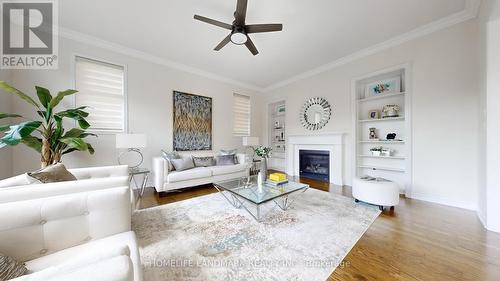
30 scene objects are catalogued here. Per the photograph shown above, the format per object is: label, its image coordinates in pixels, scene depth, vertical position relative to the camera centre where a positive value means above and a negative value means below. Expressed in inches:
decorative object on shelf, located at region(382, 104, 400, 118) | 130.3 +23.1
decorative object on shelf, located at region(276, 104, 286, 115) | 223.6 +40.8
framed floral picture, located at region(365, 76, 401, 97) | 133.0 +43.7
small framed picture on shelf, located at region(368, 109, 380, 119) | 141.0 +21.8
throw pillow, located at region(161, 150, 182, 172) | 135.3 -13.8
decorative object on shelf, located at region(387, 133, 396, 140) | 131.8 +3.4
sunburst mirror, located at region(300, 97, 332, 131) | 169.8 +27.9
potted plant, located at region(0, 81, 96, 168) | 93.4 +1.4
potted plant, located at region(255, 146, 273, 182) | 109.9 -11.6
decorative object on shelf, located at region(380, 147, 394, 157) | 133.4 -9.2
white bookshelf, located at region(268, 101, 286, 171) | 225.8 +8.0
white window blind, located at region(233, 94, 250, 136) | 211.5 +31.9
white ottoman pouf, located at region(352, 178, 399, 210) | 95.3 -29.6
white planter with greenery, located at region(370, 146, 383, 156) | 137.3 -8.6
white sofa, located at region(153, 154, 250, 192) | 125.4 -28.8
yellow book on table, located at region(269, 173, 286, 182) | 105.4 -23.1
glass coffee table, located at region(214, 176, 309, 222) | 84.9 -28.0
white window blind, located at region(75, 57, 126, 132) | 125.3 +35.7
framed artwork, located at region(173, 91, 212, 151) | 164.2 +18.0
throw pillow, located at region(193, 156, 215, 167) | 155.5 -19.9
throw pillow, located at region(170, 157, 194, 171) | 138.0 -19.6
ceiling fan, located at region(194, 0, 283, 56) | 81.9 +58.0
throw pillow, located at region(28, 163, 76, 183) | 56.1 -12.1
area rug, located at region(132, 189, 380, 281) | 55.0 -41.2
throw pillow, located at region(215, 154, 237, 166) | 164.6 -19.5
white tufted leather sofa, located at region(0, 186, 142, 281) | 34.2 -20.0
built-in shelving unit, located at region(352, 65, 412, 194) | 122.4 +10.9
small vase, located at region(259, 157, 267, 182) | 109.8 -18.6
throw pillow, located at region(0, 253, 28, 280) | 27.9 -22.1
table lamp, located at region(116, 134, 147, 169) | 119.1 -0.4
